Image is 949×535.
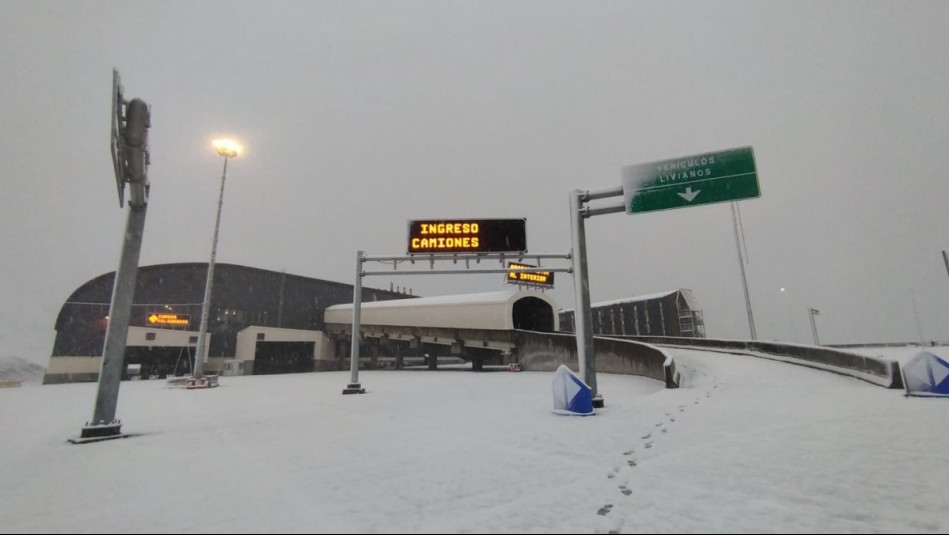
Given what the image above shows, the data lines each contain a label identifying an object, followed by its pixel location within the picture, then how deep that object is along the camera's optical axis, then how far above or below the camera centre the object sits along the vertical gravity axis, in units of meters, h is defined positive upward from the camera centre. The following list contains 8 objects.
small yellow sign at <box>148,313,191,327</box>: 32.06 +2.41
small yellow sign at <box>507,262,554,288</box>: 42.94 +6.81
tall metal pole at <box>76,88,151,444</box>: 6.70 +1.98
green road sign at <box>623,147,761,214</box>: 9.34 +3.77
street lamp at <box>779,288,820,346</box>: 35.19 +1.95
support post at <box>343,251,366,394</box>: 14.20 +0.80
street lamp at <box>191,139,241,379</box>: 18.23 +4.59
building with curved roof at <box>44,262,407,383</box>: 29.20 +2.34
